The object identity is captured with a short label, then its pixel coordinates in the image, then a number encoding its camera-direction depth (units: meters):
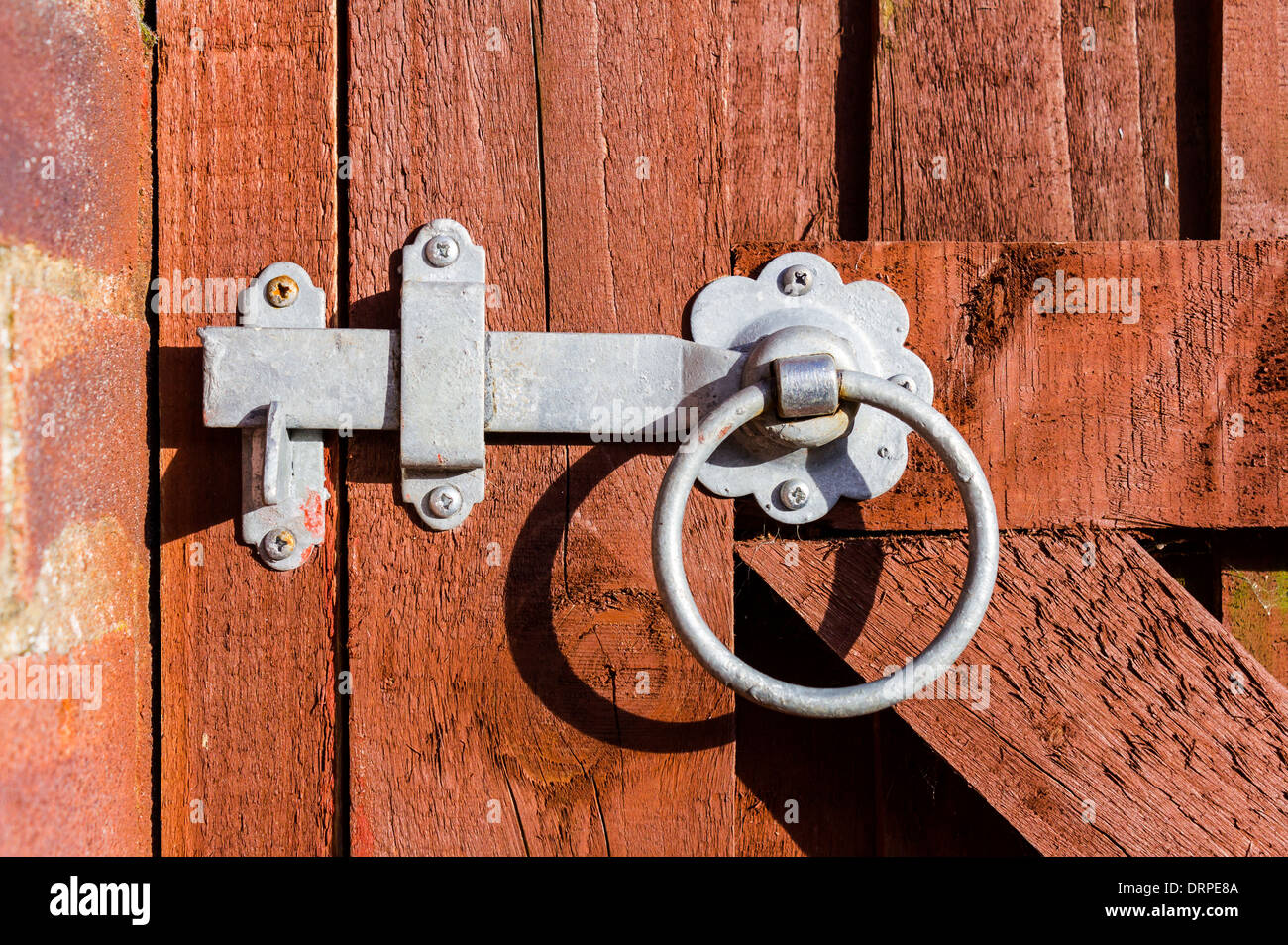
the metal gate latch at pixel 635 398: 0.61
